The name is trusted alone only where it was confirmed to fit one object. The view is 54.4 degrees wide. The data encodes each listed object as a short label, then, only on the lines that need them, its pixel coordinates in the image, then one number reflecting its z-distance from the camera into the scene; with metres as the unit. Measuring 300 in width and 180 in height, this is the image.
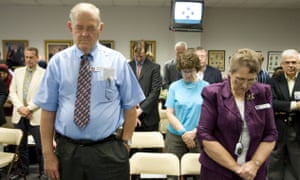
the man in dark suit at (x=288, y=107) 2.82
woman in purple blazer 1.64
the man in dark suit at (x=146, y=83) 3.10
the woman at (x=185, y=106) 2.33
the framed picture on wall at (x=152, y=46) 6.95
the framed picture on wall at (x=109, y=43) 6.88
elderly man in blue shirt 1.59
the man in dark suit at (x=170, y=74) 3.62
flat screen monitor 5.58
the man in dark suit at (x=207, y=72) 3.22
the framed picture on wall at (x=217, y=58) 7.12
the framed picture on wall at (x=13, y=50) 6.75
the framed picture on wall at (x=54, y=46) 6.82
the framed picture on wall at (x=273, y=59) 7.14
